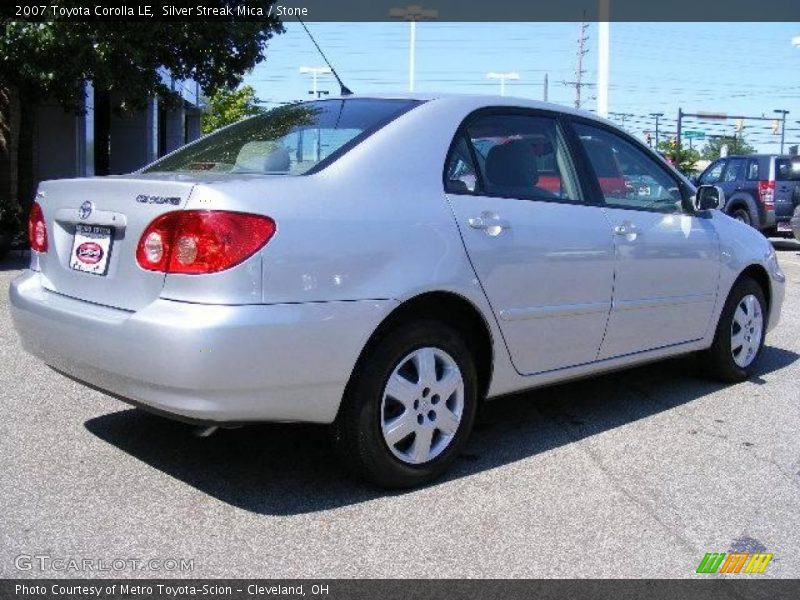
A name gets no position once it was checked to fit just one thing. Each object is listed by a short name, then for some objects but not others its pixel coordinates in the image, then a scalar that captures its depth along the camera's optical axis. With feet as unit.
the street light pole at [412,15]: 85.30
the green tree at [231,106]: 126.62
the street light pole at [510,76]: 123.54
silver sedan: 10.14
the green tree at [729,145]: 290.35
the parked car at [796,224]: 45.43
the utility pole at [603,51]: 62.39
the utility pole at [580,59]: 222.69
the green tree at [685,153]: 241.37
